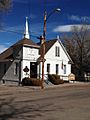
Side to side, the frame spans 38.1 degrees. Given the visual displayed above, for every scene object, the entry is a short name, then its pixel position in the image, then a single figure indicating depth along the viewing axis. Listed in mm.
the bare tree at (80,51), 26009
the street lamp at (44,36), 14586
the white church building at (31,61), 16964
